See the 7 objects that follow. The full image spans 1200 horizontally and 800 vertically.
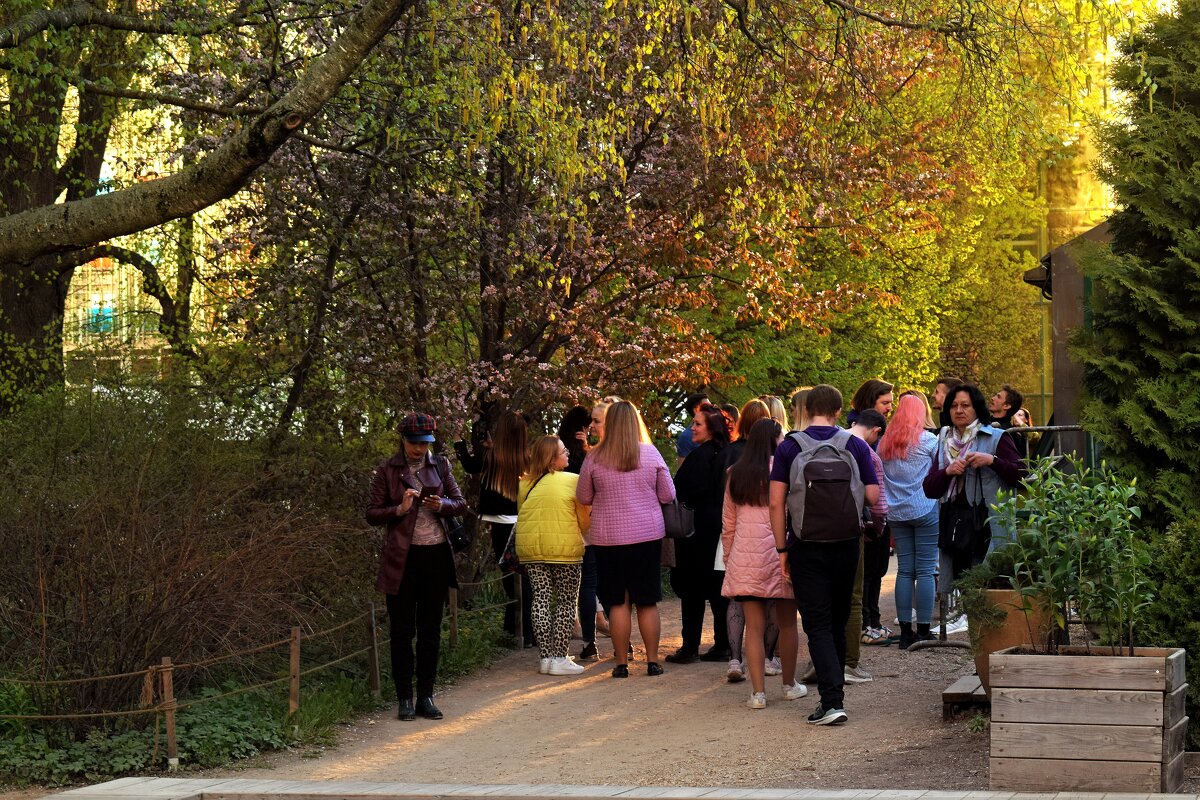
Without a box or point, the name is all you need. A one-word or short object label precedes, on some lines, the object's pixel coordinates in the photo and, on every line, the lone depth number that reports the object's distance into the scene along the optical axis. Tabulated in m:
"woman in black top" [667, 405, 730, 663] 13.34
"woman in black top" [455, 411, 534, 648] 14.12
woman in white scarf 12.76
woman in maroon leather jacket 11.23
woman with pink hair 13.59
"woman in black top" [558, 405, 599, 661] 13.94
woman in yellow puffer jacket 13.04
